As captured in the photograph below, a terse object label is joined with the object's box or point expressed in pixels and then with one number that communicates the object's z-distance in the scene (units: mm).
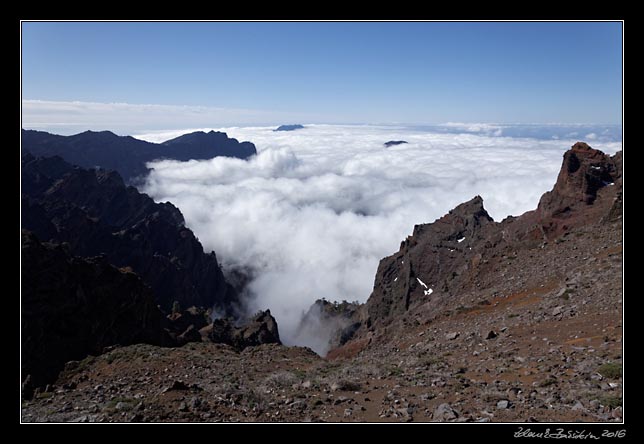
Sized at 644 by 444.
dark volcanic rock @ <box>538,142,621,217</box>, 43719
